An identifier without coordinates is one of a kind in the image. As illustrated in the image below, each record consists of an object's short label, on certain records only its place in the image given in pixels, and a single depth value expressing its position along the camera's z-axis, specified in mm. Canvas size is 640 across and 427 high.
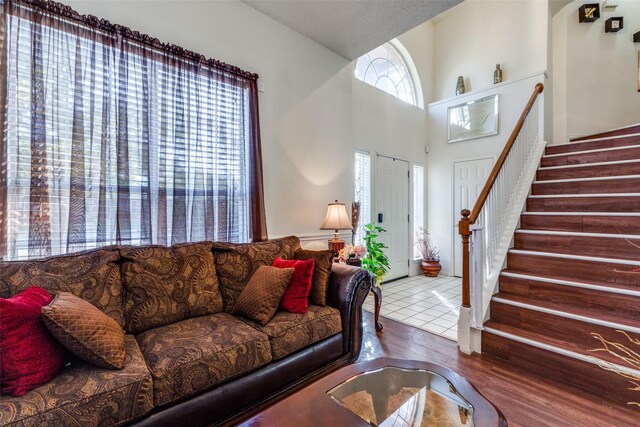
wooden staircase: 2025
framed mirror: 4773
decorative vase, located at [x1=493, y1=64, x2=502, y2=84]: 4695
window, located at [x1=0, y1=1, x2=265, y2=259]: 1739
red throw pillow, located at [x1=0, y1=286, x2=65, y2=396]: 1149
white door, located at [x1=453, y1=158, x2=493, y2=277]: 4859
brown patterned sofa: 1226
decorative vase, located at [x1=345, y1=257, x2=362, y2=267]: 3117
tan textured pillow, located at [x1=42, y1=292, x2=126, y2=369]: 1267
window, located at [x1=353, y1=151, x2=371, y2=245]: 4301
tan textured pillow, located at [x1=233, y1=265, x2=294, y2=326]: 1917
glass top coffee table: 1073
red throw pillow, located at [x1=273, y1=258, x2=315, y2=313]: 2061
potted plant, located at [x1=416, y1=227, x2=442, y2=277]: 5148
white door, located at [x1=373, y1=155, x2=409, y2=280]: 4637
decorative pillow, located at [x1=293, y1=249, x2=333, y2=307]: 2228
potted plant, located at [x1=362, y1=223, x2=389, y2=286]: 3764
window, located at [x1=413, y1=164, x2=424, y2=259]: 5340
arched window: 4504
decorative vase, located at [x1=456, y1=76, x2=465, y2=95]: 5133
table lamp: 3072
